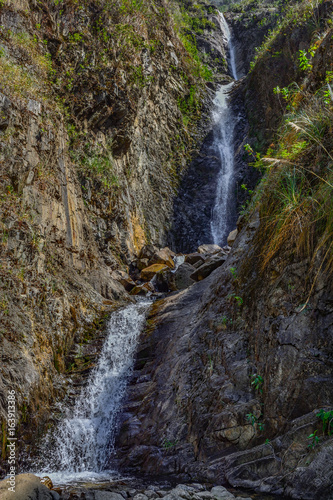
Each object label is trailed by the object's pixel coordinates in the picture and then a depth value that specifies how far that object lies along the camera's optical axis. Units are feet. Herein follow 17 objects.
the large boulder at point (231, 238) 37.45
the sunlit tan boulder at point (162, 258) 43.73
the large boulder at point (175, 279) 38.01
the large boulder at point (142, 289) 38.58
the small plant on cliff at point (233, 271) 19.67
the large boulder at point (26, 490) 10.68
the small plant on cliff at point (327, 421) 10.72
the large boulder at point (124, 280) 39.78
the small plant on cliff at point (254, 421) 13.16
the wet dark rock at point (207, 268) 34.50
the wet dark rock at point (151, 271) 41.12
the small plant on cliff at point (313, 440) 10.78
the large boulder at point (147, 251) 45.21
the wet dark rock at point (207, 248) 47.44
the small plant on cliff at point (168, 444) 17.10
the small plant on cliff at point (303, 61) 17.44
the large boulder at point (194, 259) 41.81
